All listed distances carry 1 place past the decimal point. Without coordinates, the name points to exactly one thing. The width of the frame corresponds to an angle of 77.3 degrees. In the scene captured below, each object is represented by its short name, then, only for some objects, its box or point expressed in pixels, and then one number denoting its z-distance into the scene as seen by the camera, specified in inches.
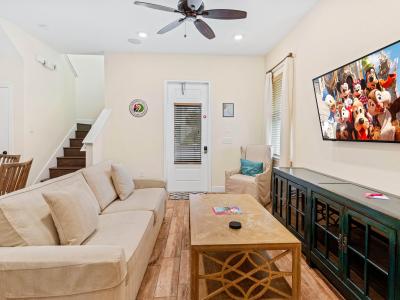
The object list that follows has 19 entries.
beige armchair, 160.6
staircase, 195.5
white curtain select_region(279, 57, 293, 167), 152.2
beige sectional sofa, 50.1
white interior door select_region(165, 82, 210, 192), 202.7
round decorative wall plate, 199.8
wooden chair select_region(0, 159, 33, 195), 95.2
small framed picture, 205.0
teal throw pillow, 174.4
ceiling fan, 99.6
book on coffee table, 94.6
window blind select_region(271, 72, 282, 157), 177.7
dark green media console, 58.0
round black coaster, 78.7
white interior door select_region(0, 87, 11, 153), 161.9
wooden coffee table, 68.4
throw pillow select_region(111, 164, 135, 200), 117.6
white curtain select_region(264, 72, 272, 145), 187.3
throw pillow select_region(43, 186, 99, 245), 64.4
